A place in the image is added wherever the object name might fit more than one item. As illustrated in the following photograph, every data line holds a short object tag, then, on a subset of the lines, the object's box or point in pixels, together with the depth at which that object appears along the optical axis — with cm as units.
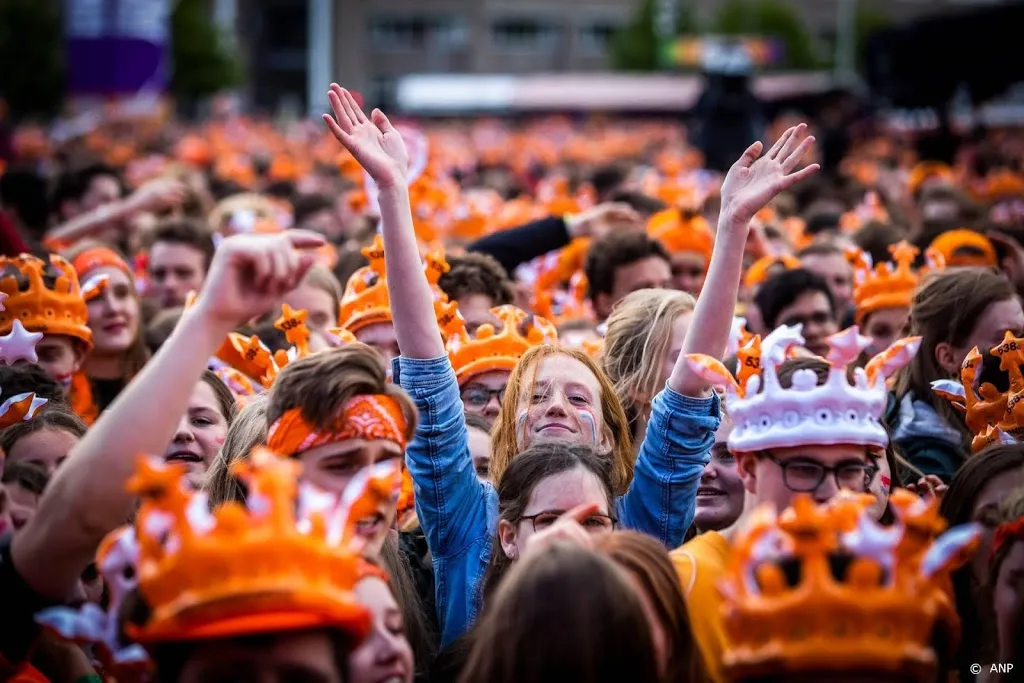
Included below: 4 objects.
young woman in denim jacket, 876
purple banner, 4219
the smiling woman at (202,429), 1066
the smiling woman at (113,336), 1423
